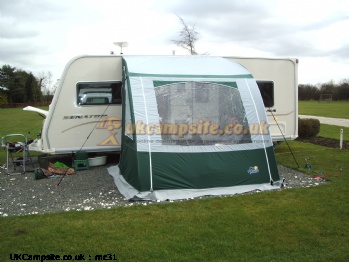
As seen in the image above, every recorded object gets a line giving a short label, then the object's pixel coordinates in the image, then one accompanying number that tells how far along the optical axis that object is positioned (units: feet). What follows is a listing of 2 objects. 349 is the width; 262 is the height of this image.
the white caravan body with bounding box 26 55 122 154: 24.67
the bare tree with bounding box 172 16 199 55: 49.98
